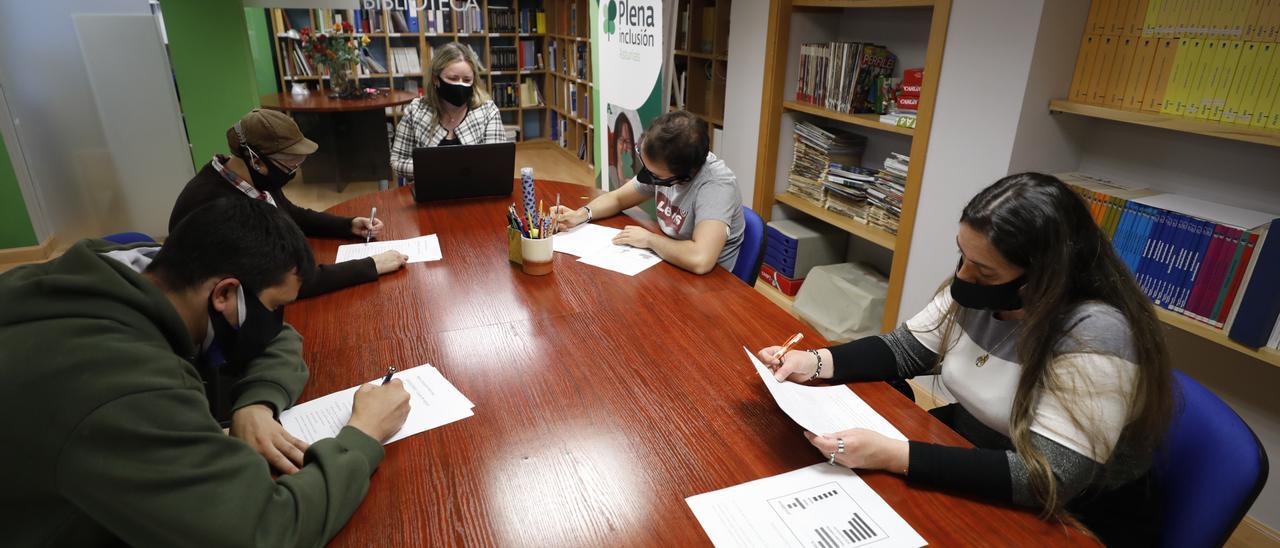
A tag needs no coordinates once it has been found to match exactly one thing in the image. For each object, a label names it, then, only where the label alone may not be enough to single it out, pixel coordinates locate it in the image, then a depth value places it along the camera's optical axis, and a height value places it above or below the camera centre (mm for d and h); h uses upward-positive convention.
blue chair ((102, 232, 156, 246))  1616 -514
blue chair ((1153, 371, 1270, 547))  979 -633
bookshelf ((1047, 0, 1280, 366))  1825 -183
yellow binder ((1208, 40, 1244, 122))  1807 -73
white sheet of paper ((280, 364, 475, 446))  1135 -656
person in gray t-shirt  1943 -496
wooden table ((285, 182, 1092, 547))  966 -661
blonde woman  2973 -352
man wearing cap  1780 -382
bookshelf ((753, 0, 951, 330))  2648 -273
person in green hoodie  752 -439
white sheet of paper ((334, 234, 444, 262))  1965 -636
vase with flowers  5320 -182
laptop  2430 -495
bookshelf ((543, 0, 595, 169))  6175 -417
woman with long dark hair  1021 -518
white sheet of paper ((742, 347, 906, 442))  1152 -657
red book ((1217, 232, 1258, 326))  1738 -584
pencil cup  1807 -581
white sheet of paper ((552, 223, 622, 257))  2076 -638
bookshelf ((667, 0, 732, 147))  4184 -115
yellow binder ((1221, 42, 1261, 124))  1771 -85
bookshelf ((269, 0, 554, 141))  5977 -111
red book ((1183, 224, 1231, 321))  1799 -606
